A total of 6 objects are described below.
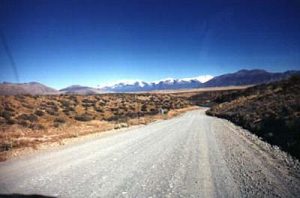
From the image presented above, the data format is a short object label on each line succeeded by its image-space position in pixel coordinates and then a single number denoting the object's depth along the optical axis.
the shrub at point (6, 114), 20.19
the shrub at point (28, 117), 21.19
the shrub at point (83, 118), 24.50
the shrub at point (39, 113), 24.02
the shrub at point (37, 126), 17.97
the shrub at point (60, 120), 22.35
